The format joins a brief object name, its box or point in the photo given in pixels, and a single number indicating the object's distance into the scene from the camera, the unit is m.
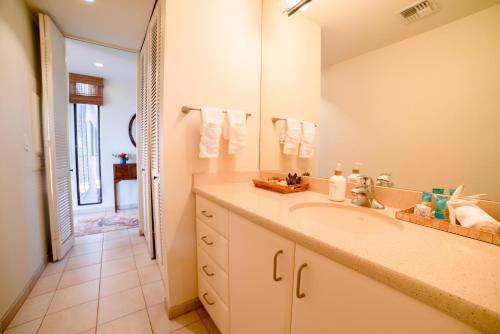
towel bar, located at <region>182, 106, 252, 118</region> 1.22
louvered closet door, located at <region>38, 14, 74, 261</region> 1.79
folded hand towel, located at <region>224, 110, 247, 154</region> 1.32
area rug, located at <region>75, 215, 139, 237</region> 2.71
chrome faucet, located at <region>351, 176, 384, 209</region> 0.90
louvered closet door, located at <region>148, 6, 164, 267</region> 1.39
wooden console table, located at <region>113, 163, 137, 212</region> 3.47
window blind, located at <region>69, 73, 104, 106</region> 3.23
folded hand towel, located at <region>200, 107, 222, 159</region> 1.22
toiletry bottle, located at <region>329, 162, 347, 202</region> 0.98
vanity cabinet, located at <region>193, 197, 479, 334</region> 0.41
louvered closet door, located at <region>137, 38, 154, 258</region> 1.93
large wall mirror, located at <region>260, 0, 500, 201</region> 0.70
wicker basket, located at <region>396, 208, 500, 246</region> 0.56
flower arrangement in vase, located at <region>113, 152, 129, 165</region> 3.56
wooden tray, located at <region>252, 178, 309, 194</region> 1.17
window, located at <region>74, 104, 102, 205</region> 3.44
